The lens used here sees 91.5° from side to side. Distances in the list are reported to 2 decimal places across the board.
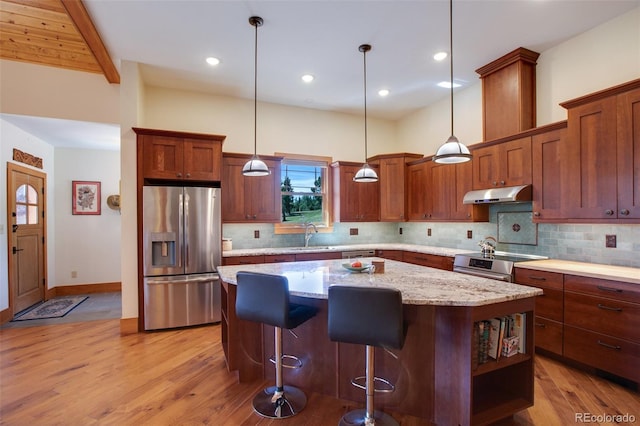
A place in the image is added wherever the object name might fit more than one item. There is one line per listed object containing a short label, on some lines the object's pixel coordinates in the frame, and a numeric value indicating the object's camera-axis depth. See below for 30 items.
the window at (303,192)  5.10
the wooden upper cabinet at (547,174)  3.07
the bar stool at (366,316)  1.69
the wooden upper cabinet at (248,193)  4.34
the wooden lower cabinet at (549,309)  2.78
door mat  4.34
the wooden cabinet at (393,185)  5.05
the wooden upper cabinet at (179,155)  3.75
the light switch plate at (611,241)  2.95
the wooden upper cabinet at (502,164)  3.40
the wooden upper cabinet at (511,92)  3.56
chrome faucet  4.99
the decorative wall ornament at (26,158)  4.35
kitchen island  1.82
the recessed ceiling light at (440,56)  3.55
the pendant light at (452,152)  2.23
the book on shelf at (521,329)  1.99
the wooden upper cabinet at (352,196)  5.09
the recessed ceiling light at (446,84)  4.30
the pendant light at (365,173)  3.26
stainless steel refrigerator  3.71
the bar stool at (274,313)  1.98
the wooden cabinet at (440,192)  4.11
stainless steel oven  3.17
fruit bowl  2.55
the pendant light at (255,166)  2.90
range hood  3.33
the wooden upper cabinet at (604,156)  2.54
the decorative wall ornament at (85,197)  5.61
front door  4.27
